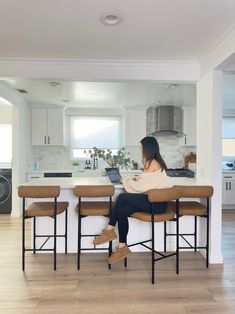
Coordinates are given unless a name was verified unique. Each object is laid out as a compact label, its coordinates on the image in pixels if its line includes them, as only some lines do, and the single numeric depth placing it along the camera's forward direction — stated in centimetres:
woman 279
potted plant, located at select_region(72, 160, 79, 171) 630
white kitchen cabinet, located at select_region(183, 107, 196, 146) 598
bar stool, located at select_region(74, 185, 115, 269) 287
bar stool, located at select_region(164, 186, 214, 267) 293
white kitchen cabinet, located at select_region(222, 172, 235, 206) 606
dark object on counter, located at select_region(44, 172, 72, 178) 583
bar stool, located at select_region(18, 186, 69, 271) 281
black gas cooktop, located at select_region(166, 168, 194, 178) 580
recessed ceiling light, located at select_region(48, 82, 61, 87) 417
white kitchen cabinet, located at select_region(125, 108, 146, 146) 618
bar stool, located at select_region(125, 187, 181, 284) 260
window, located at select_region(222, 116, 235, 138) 654
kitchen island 341
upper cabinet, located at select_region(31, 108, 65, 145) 603
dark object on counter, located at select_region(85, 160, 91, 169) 647
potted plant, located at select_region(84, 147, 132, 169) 349
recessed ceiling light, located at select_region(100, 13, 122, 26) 220
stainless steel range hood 595
